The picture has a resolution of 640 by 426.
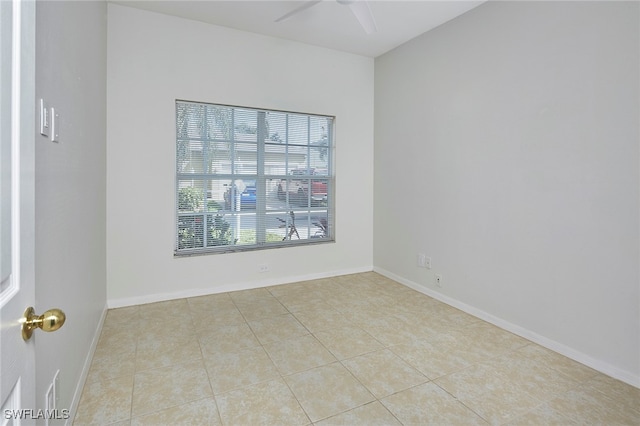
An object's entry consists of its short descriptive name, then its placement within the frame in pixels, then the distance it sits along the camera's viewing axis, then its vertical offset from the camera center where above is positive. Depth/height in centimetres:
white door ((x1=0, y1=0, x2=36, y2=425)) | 60 +2
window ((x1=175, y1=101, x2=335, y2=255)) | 345 +39
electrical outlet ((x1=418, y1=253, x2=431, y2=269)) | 357 -52
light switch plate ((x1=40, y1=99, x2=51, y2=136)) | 119 +35
